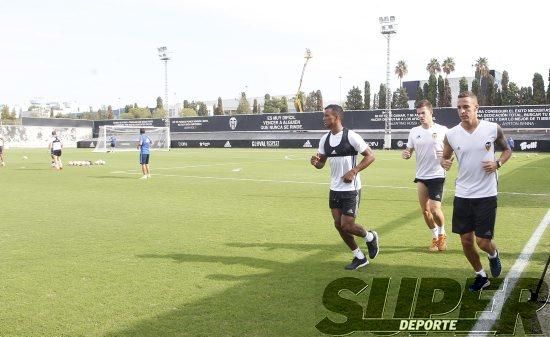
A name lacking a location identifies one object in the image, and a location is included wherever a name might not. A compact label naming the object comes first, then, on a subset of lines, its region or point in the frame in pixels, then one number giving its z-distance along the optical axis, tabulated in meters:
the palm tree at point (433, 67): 101.44
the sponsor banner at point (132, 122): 70.12
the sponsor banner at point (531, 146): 46.25
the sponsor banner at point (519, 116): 46.78
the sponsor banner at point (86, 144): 71.38
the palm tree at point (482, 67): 89.50
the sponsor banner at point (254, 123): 59.34
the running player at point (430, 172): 7.96
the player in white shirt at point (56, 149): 27.11
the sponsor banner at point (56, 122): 75.94
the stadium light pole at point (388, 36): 49.75
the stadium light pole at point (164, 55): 65.75
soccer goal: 60.03
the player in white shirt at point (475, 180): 5.60
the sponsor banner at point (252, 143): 59.09
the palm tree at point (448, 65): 100.25
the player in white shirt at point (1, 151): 31.27
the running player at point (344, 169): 6.88
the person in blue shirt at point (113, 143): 55.86
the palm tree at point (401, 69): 107.50
